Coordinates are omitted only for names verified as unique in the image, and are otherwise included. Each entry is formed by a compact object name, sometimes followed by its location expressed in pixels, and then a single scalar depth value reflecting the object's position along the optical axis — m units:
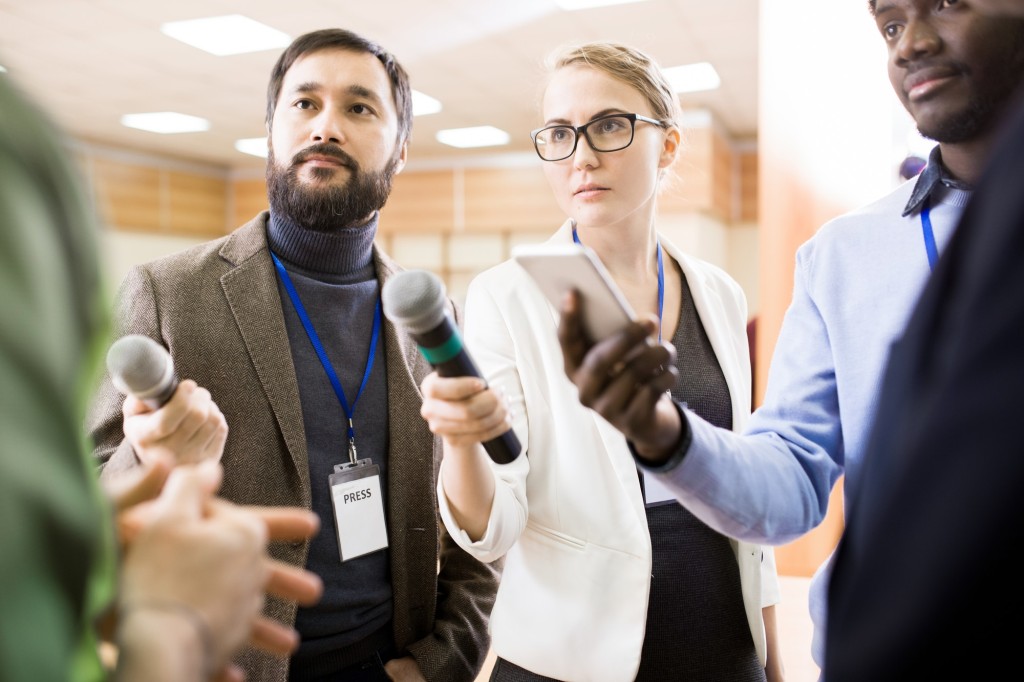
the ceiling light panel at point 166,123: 9.21
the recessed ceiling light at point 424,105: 8.38
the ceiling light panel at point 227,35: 6.12
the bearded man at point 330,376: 1.58
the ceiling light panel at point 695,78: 7.45
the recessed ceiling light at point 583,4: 5.78
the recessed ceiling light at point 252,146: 10.58
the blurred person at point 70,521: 0.47
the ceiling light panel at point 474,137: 10.00
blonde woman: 1.41
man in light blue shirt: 1.08
